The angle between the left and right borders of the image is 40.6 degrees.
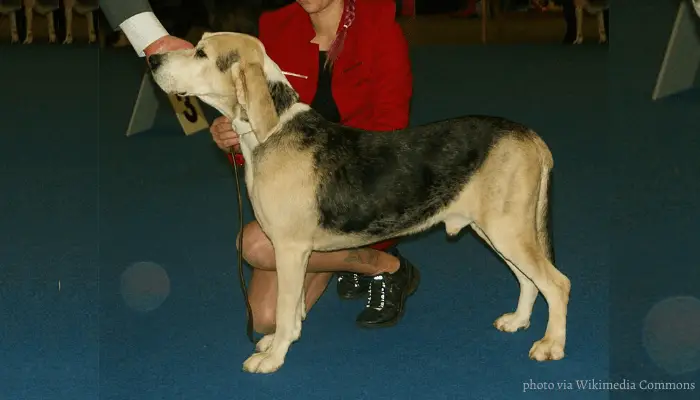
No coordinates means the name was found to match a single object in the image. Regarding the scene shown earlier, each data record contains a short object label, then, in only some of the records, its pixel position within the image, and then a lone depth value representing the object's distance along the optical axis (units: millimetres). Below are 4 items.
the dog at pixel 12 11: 18656
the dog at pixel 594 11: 17438
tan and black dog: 3793
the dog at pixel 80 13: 15825
